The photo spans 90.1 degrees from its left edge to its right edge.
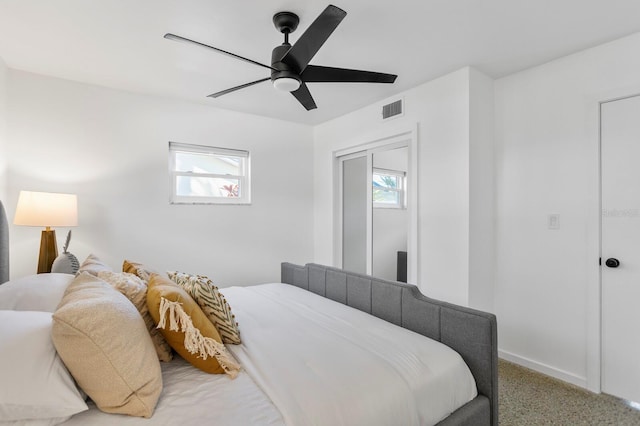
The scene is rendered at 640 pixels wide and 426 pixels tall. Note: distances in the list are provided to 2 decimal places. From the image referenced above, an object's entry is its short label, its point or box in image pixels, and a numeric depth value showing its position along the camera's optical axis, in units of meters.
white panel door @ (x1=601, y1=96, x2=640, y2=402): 2.18
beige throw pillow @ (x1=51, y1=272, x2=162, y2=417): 0.98
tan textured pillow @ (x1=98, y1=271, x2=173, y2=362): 1.36
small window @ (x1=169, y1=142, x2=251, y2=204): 3.50
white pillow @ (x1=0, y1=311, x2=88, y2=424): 0.87
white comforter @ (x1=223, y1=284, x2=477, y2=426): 1.14
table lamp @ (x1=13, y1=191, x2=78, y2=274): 2.36
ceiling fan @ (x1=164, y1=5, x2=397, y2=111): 1.60
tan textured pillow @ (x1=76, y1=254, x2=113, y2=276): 1.64
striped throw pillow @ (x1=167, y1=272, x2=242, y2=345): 1.53
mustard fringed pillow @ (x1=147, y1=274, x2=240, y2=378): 1.28
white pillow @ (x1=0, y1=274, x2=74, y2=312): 1.29
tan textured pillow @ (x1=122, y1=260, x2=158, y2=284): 1.82
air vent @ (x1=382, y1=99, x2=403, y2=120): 3.26
